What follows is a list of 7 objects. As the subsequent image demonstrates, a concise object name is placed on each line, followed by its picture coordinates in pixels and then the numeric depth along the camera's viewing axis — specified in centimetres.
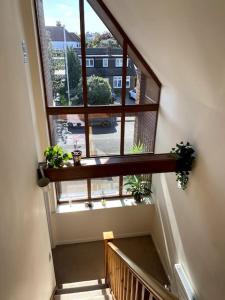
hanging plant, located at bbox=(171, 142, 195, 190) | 365
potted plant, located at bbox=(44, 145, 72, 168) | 365
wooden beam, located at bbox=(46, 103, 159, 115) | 455
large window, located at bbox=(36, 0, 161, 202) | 400
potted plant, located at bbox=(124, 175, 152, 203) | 548
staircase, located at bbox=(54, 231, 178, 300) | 171
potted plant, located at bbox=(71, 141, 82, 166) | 372
